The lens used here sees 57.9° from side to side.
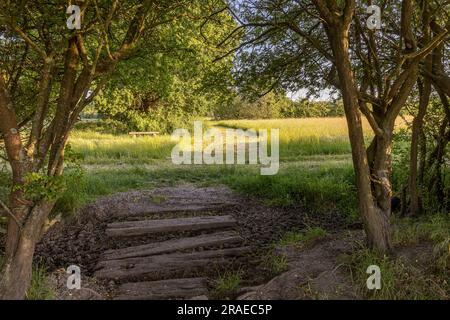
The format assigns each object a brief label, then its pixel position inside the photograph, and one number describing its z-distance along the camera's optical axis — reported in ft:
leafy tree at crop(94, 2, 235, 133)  18.43
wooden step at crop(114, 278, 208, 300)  14.07
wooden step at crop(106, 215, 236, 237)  19.99
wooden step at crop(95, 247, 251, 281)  15.88
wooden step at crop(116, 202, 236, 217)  22.53
